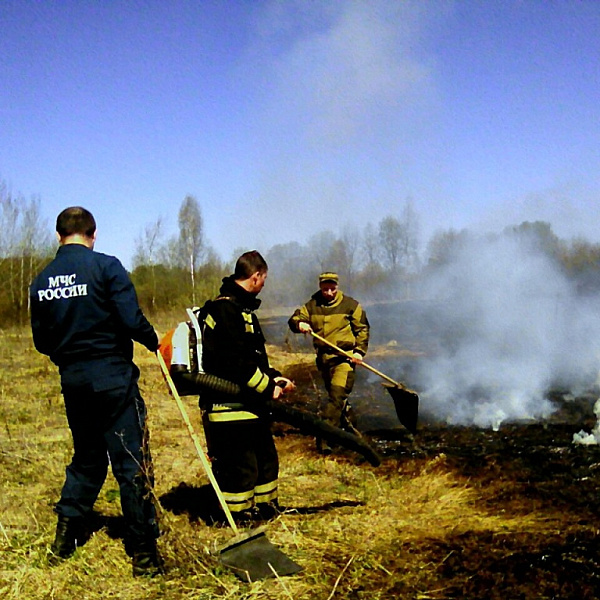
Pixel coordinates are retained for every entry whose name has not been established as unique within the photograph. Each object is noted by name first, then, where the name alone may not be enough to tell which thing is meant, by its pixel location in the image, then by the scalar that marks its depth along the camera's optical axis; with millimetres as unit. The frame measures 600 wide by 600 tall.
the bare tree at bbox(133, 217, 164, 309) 32097
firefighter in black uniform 4219
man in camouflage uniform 6844
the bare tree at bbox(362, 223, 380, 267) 57912
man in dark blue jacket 3557
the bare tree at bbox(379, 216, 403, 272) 57062
